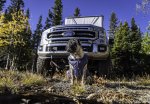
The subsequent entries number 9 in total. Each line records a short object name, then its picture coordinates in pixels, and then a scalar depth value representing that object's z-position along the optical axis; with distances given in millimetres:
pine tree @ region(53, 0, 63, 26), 18876
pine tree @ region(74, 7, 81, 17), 20924
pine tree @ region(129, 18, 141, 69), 13551
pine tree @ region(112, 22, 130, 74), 13030
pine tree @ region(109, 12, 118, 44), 24804
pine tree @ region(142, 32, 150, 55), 16416
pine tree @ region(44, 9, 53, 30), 19552
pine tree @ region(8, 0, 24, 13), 18169
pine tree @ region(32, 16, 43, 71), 22782
